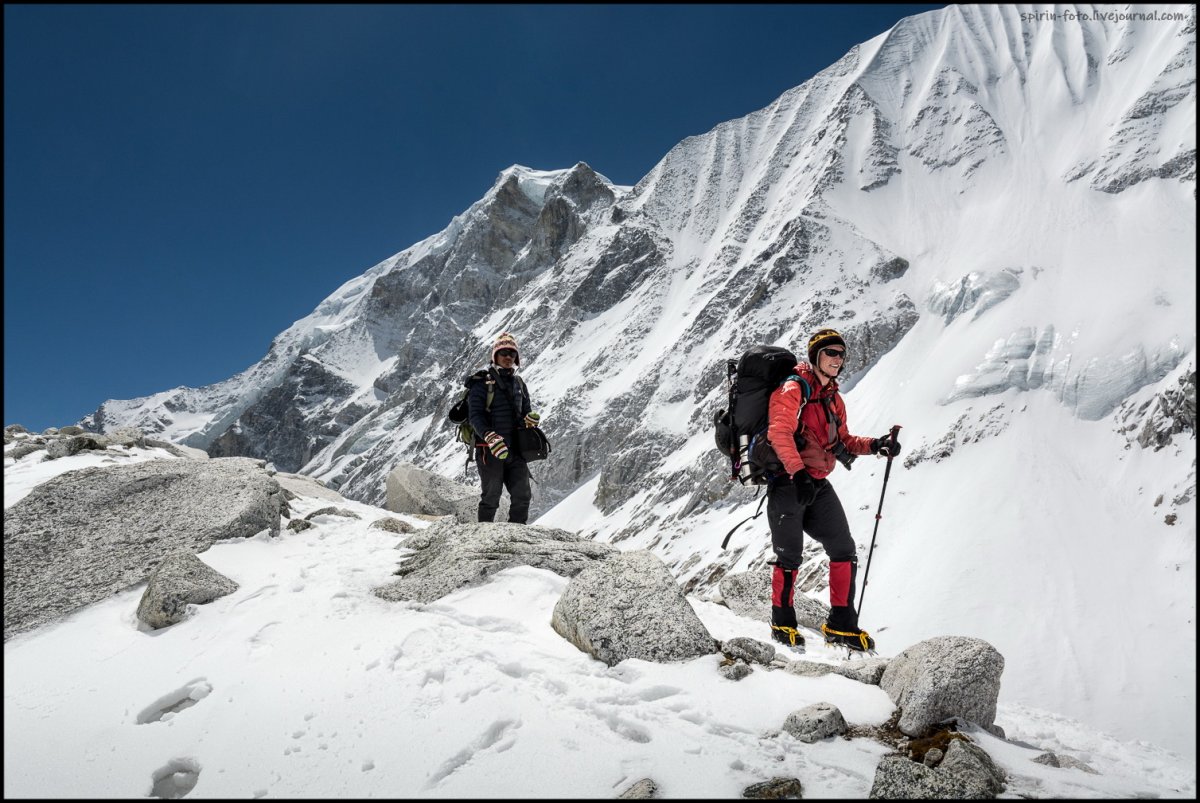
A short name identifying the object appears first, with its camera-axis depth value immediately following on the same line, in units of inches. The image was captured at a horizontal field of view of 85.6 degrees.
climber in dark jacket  373.1
